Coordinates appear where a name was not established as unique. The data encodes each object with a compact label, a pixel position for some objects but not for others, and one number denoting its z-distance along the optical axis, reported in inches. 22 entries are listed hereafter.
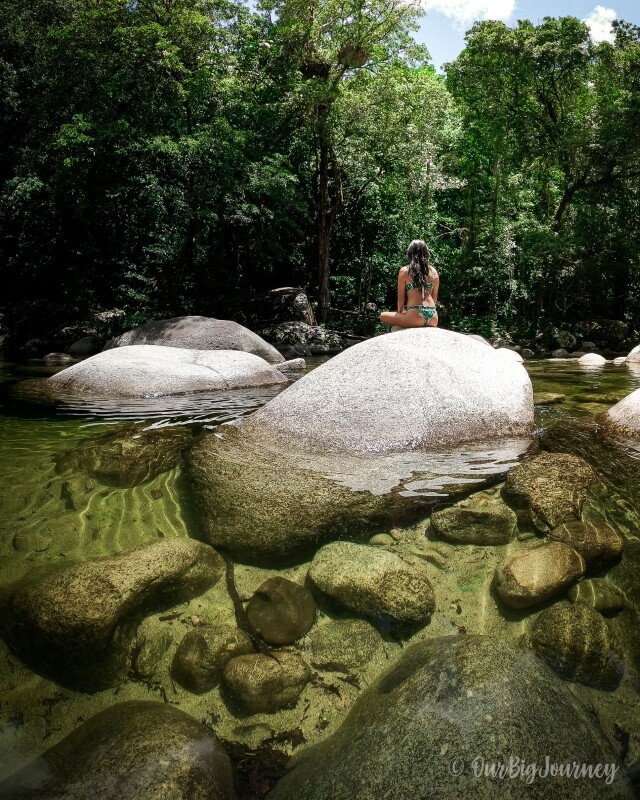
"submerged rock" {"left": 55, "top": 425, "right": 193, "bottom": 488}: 121.0
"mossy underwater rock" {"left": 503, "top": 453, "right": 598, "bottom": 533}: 97.7
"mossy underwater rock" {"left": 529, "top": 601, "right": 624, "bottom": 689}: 67.3
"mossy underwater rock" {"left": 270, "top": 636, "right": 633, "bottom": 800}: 51.5
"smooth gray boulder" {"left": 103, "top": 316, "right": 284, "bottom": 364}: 391.5
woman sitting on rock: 229.6
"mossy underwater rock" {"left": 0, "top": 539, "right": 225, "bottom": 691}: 68.4
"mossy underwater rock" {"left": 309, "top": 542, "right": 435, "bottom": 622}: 77.5
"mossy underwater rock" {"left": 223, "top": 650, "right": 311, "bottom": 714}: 65.6
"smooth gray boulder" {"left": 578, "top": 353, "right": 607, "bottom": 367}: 425.1
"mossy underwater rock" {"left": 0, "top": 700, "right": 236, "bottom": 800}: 52.2
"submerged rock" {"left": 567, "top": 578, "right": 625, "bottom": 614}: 77.8
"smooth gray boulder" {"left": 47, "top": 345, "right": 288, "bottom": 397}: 237.0
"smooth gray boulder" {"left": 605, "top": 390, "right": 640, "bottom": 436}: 148.2
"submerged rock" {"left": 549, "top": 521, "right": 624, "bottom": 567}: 86.4
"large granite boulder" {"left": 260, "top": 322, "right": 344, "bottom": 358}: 514.0
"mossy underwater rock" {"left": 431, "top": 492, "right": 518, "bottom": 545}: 93.8
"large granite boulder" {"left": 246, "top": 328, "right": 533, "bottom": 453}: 137.1
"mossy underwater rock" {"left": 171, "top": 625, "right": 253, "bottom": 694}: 68.5
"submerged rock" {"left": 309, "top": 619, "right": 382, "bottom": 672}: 71.7
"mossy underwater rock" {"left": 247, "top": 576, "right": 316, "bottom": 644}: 75.2
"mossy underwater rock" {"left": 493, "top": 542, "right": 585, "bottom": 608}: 78.2
